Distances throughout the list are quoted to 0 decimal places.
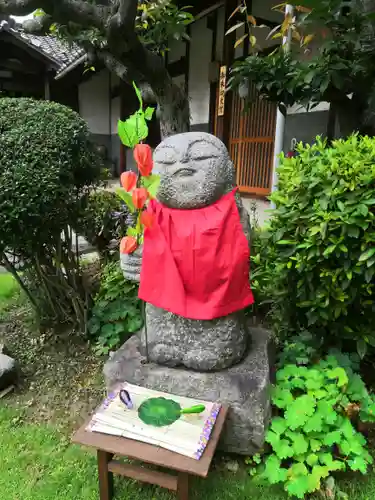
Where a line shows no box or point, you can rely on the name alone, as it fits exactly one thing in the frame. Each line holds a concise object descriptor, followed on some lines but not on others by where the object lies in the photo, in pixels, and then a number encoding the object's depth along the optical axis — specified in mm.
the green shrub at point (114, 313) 3076
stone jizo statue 2029
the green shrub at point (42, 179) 2486
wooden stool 1606
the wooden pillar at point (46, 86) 10759
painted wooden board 1683
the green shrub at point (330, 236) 2049
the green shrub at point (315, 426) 1924
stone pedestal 2002
